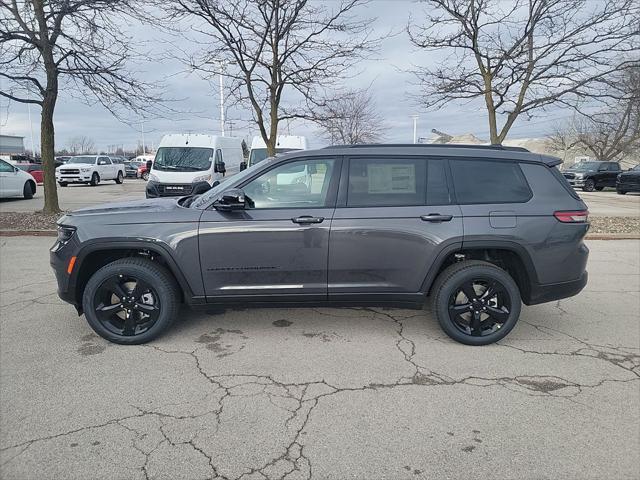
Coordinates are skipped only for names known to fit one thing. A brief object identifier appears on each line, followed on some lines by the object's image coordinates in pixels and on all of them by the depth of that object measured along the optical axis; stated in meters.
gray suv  3.63
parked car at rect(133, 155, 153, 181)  33.58
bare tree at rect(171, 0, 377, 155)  10.32
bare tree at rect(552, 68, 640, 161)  10.33
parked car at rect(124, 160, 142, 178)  35.66
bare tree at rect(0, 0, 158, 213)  8.75
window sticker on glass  3.75
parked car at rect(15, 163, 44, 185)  23.23
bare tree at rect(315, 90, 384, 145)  25.20
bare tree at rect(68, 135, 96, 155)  87.50
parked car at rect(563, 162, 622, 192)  24.11
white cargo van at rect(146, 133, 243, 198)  12.18
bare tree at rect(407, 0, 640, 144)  9.58
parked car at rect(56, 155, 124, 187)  23.66
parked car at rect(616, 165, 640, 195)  21.04
